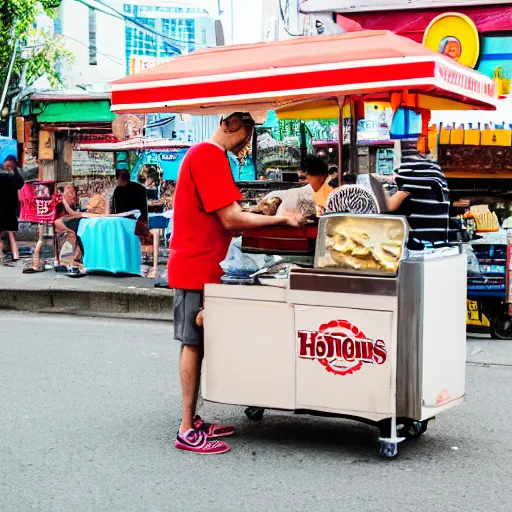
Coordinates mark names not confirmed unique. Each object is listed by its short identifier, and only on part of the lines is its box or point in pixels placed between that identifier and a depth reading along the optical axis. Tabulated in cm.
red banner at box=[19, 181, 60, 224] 1380
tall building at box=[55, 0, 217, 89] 1911
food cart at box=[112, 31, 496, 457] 512
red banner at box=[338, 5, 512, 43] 1196
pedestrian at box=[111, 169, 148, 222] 1360
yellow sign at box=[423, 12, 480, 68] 1193
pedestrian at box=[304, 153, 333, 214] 772
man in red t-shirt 523
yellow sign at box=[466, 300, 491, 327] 984
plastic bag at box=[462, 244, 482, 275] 965
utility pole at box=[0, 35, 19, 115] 2023
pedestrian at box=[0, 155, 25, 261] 1474
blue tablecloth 1331
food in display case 518
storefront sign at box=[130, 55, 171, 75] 1845
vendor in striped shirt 568
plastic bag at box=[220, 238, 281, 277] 548
